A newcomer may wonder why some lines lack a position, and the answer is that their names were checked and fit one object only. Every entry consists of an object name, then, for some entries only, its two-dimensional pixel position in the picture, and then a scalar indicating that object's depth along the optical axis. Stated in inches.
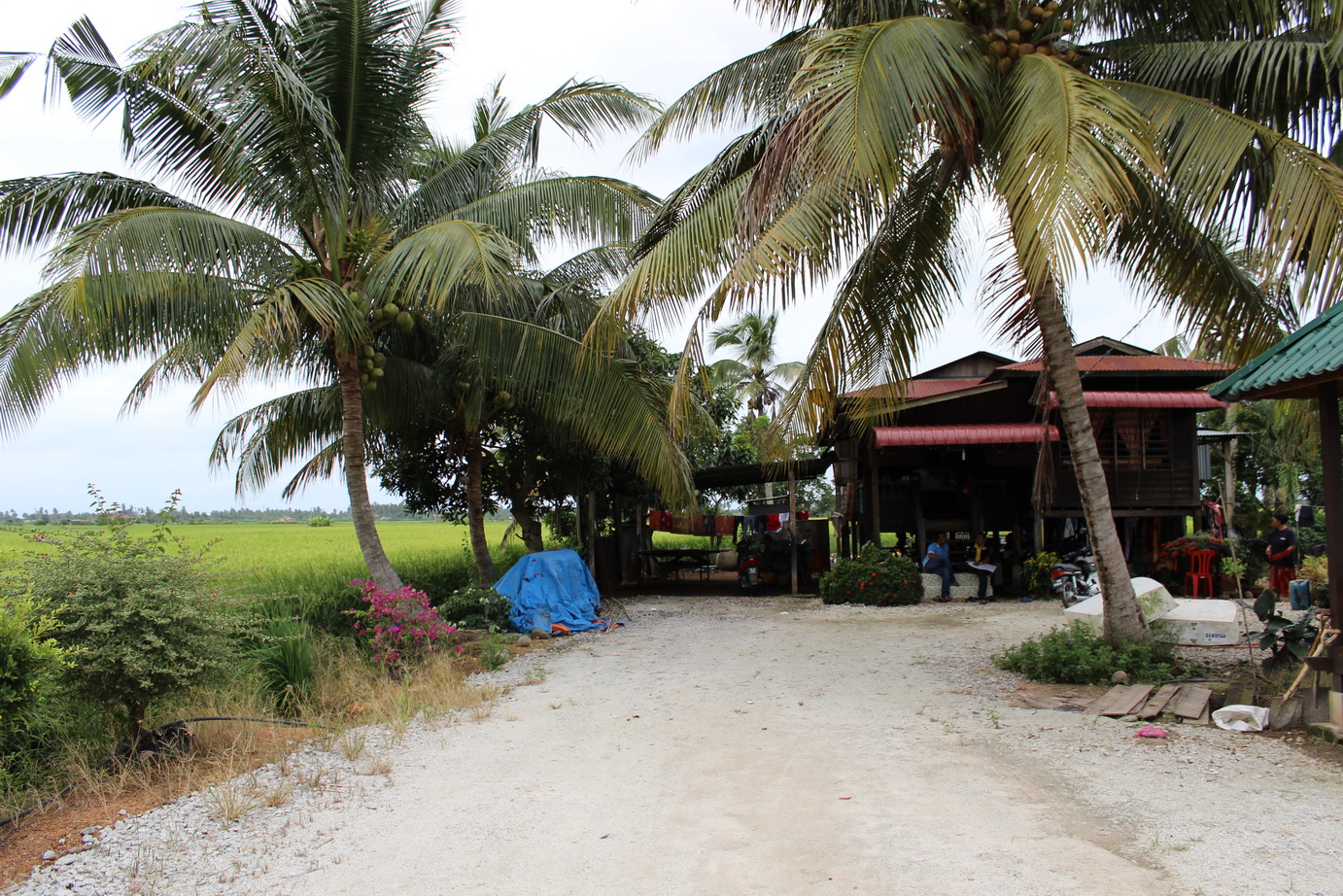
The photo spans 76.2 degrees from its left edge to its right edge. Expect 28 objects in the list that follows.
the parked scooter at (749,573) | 663.1
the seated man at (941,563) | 565.6
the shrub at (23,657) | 187.0
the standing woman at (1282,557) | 464.1
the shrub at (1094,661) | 291.3
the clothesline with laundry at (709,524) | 770.8
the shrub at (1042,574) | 557.3
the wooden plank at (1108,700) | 257.1
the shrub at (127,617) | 211.9
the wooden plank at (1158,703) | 246.2
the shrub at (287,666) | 303.3
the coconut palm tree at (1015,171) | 231.3
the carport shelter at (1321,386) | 221.0
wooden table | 755.4
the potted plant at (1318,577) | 445.7
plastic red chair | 510.7
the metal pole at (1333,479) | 236.8
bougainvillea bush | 352.8
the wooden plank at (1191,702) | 242.4
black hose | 183.6
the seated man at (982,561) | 560.7
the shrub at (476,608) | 458.6
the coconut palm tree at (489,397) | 405.7
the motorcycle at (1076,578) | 474.6
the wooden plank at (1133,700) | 250.8
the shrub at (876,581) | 548.1
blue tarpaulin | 470.0
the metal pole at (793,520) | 601.3
